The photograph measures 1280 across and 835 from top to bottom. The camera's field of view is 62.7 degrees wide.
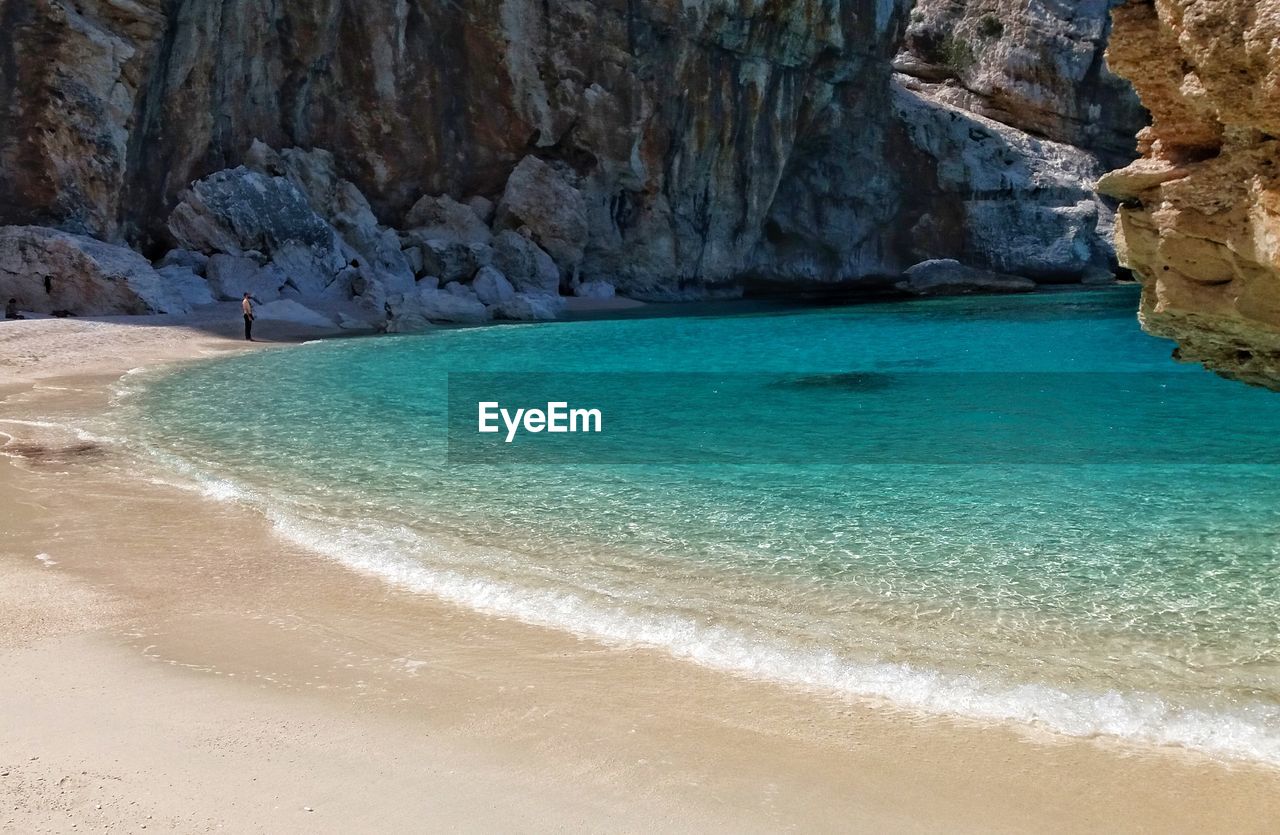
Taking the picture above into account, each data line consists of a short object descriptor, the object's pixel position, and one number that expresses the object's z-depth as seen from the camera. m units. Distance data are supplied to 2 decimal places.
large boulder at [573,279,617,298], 42.72
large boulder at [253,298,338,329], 29.25
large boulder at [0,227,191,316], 26.00
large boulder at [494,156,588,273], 42.16
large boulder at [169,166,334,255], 31.81
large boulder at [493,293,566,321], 35.69
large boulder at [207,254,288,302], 30.38
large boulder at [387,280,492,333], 30.94
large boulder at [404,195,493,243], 40.66
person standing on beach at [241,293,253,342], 26.16
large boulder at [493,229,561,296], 40.31
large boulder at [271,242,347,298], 32.22
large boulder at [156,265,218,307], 28.95
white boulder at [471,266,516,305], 36.38
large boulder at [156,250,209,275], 30.73
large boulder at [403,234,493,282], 37.88
